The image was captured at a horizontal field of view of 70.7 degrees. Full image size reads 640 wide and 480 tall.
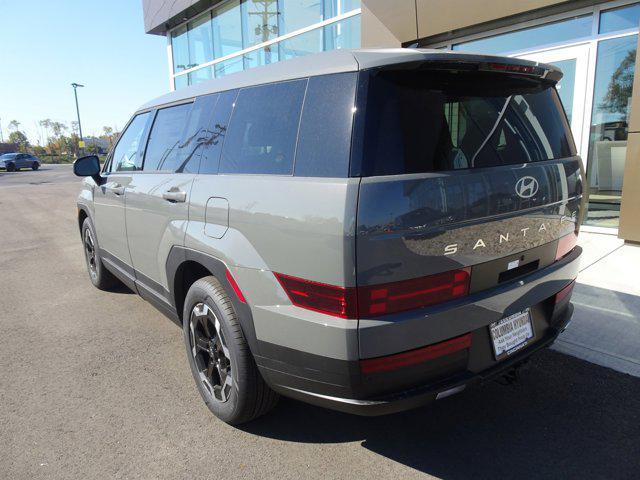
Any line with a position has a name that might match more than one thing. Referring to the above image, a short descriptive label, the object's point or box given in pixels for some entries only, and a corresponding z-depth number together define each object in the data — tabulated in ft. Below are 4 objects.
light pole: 155.43
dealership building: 20.01
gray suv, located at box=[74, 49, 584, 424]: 5.95
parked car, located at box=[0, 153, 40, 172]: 134.41
